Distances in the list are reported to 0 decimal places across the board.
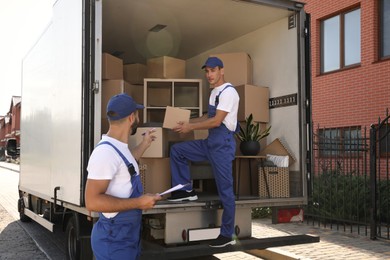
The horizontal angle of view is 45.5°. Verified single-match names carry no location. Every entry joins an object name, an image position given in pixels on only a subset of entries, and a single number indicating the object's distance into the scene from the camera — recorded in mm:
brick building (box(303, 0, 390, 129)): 10688
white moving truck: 4363
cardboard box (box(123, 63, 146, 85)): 7113
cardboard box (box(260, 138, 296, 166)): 5445
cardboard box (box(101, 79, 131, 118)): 5242
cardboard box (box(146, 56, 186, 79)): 6668
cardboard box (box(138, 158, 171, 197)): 4849
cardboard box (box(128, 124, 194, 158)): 4812
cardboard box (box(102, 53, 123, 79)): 5758
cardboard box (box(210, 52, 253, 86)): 5902
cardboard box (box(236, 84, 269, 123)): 5668
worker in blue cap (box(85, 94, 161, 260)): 2588
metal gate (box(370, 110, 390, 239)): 7294
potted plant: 5488
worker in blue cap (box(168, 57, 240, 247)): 4492
